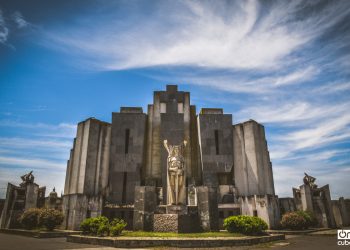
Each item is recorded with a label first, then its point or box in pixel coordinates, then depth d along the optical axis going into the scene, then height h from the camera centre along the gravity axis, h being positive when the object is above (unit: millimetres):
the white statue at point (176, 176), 15914 +1859
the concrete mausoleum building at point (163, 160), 24188 +4696
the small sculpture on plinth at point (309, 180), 24812 +2432
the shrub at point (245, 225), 14047 -929
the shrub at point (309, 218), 20359 -842
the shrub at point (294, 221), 20078 -1057
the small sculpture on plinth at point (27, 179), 24297 +2557
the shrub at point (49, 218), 18578 -719
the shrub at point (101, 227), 13516 -982
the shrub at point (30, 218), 19109 -767
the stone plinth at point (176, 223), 14477 -853
